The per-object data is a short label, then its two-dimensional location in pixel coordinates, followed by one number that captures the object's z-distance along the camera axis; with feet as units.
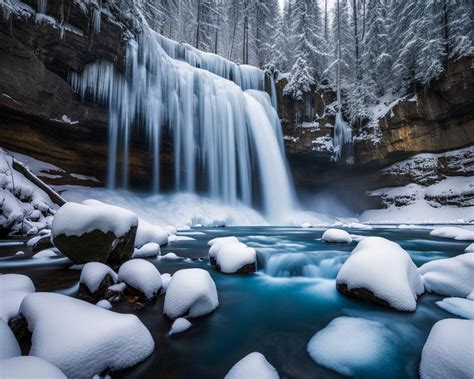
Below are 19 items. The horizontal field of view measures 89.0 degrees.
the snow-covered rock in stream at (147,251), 16.39
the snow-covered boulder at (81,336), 4.75
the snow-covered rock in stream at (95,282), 8.77
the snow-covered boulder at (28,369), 3.43
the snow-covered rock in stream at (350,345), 5.90
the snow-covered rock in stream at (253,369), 5.06
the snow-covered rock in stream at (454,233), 24.21
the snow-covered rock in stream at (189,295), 7.85
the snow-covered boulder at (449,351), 4.64
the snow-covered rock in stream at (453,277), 9.79
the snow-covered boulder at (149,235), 18.83
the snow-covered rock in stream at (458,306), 8.23
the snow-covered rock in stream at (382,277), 8.82
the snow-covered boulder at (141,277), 9.16
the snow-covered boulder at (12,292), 6.15
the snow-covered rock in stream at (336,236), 22.85
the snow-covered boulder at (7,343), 4.49
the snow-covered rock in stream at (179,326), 7.08
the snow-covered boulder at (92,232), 11.43
